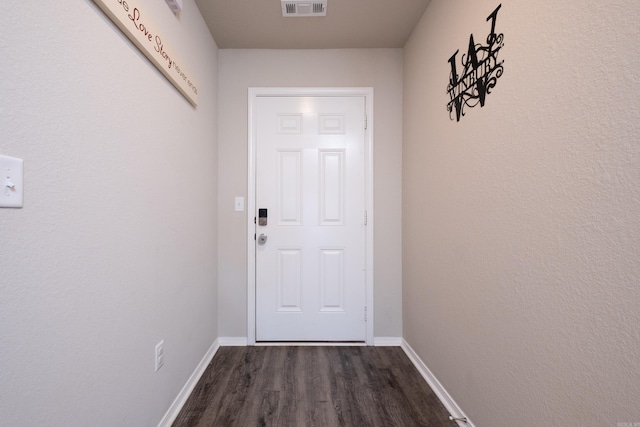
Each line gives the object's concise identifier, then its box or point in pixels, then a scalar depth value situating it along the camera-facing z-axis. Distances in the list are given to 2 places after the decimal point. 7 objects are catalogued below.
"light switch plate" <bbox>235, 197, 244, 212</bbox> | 2.19
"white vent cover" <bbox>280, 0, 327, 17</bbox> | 1.69
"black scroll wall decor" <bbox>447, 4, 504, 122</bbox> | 1.12
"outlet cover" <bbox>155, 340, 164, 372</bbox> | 1.27
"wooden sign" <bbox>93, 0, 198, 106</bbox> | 0.95
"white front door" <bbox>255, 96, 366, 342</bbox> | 2.20
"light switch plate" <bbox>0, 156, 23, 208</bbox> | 0.62
